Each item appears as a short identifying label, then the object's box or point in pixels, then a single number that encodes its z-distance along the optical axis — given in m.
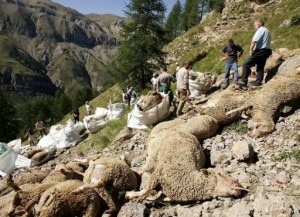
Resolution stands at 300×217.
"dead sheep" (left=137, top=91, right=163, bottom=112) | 12.51
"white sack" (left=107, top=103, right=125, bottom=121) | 18.36
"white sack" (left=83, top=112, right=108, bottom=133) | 18.09
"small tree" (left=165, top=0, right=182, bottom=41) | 92.09
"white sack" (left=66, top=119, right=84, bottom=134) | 18.21
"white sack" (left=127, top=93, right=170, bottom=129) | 12.41
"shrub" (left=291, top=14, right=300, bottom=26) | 18.50
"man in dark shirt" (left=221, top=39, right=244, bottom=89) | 12.92
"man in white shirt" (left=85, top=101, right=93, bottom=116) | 26.99
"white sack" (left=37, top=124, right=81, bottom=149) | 17.27
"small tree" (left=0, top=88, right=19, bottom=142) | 54.34
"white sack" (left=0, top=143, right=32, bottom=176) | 14.79
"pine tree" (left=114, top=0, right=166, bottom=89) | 31.45
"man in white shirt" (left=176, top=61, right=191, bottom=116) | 12.71
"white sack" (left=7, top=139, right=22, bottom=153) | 16.69
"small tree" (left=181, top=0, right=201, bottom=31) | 83.82
